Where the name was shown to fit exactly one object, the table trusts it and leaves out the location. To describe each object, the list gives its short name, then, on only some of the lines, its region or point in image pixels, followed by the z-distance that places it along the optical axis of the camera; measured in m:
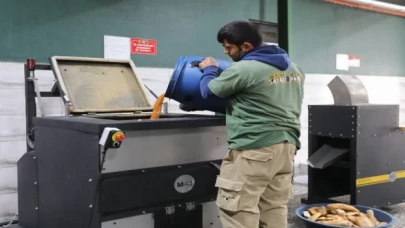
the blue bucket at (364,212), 2.85
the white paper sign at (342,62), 5.46
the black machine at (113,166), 2.04
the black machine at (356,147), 3.29
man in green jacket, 2.18
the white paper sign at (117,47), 3.52
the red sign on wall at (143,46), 3.67
